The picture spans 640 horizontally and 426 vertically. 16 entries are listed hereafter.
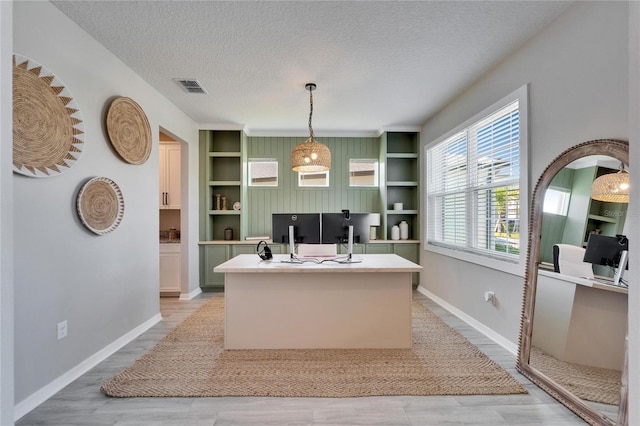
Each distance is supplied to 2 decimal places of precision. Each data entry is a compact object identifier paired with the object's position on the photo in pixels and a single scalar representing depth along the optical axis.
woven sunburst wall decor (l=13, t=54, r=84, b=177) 1.77
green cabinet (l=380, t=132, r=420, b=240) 4.94
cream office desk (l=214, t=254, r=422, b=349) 2.67
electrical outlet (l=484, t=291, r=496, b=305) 2.89
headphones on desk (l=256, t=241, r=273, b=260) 2.95
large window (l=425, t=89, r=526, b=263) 2.66
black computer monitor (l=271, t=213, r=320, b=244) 2.96
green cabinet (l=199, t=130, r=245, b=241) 4.83
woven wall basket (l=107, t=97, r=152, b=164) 2.64
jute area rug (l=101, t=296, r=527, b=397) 2.06
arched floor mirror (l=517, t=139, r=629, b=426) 1.68
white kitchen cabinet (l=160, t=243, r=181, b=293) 4.48
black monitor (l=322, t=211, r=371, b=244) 2.96
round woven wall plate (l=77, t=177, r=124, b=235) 2.31
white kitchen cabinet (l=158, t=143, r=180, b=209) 4.63
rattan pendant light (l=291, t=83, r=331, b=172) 3.10
